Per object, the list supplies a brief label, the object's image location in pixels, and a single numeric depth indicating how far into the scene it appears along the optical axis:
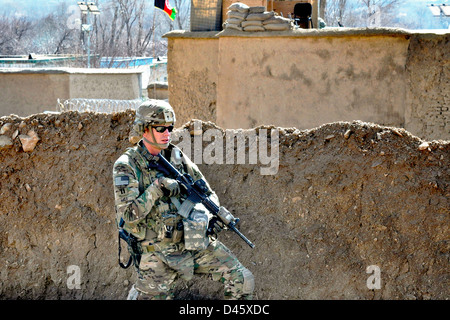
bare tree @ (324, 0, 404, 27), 37.73
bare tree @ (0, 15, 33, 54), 42.84
